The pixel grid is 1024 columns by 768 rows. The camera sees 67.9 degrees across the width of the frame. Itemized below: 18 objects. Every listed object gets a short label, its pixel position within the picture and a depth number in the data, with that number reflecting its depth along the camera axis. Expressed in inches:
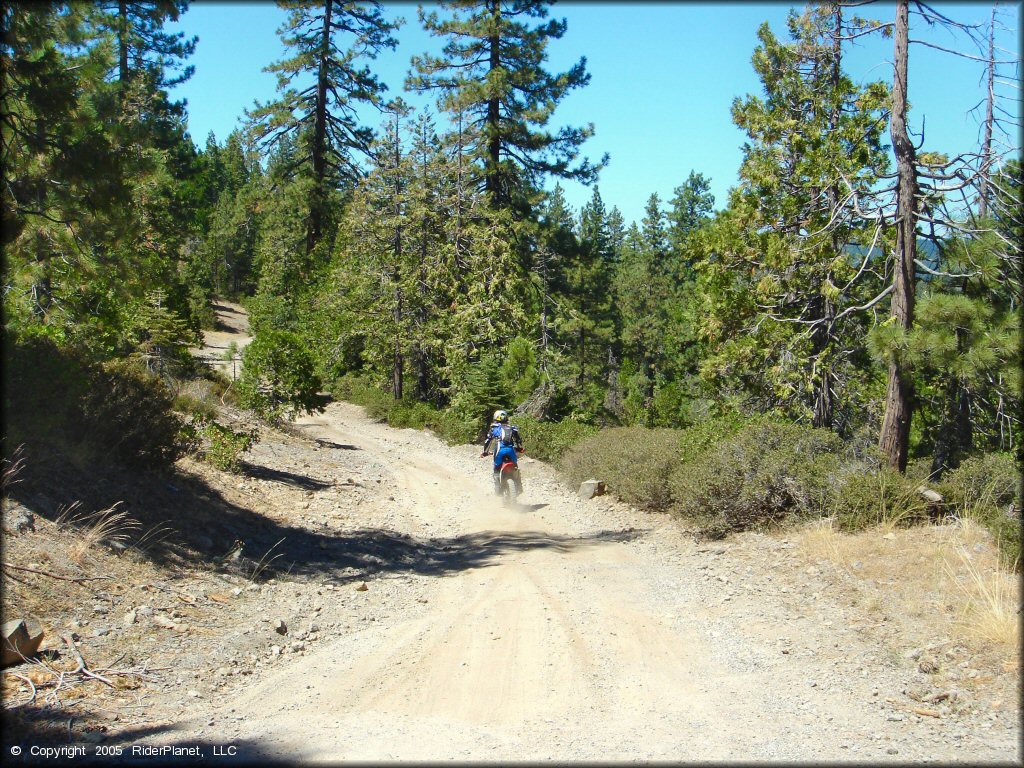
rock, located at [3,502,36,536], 283.0
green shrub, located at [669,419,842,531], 403.9
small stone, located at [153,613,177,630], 269.6
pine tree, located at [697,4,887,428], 576.7
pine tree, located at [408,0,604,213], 1023.6
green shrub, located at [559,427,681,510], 508.4
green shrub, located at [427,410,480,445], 919.0
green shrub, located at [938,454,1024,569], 362.3
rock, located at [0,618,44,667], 218.4
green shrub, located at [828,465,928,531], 368.2
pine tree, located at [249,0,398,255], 1412.4
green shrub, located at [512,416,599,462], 757.9
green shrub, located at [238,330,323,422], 763.4
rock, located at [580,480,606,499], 573.6
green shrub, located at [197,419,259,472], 491.5
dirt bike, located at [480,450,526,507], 558.6
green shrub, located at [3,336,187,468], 332.2
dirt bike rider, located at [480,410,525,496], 555.8
